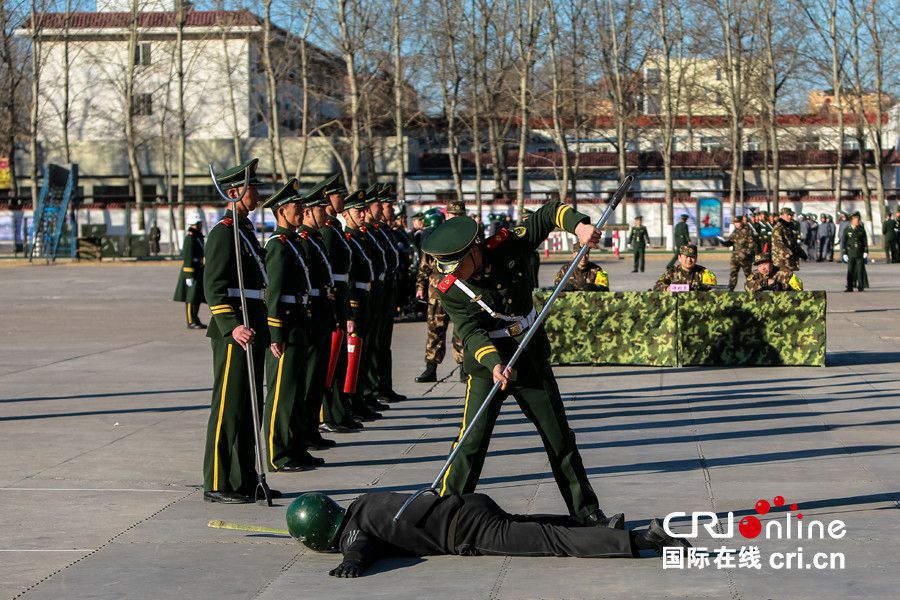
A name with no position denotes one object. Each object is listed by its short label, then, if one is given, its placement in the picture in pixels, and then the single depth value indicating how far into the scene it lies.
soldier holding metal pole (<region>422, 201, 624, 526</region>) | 7.87
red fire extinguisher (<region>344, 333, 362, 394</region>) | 12.60
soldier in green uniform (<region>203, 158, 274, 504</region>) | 9.05
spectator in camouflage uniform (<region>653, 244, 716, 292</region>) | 17.12
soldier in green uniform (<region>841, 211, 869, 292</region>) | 30.59
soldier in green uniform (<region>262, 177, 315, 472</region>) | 10.23
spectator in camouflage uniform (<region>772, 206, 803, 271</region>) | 24.33
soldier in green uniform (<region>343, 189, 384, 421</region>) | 12.97
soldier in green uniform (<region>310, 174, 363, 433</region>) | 12.16
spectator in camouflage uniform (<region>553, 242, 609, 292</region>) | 17.59
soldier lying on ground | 7.19
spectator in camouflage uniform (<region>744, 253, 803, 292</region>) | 17.64
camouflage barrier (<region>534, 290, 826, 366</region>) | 16.67
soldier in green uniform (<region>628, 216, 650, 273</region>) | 40.12
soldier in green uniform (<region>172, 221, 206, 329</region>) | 22.62
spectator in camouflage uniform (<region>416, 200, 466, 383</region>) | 15.15
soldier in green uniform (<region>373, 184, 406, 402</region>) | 14.16
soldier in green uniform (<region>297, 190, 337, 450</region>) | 10.86
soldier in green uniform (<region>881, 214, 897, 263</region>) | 42.72
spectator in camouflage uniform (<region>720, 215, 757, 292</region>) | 29.81
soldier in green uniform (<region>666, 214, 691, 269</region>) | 42.34
